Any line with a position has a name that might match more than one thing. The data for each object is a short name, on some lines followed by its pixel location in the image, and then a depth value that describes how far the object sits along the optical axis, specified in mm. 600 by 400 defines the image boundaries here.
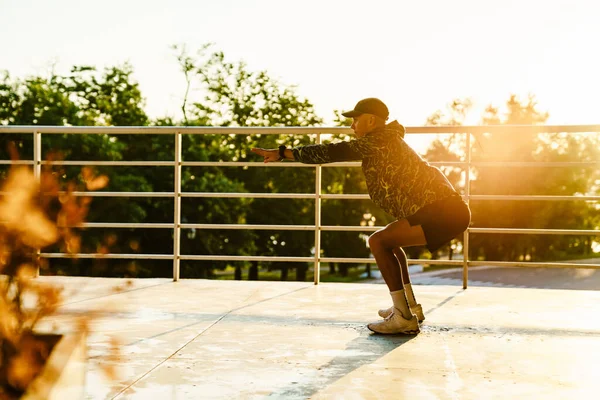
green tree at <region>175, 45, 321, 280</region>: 31047
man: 3564
